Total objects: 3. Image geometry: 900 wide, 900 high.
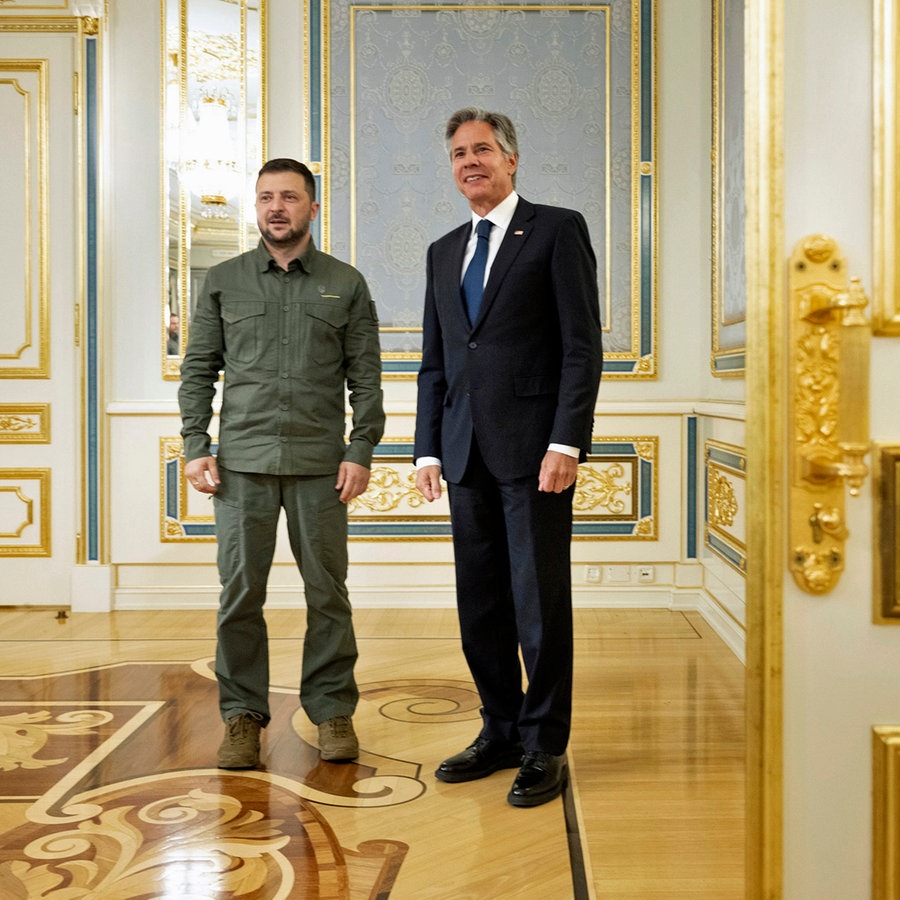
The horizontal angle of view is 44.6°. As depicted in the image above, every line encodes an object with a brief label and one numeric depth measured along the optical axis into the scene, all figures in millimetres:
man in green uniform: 2652
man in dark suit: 2377
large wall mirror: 4559
